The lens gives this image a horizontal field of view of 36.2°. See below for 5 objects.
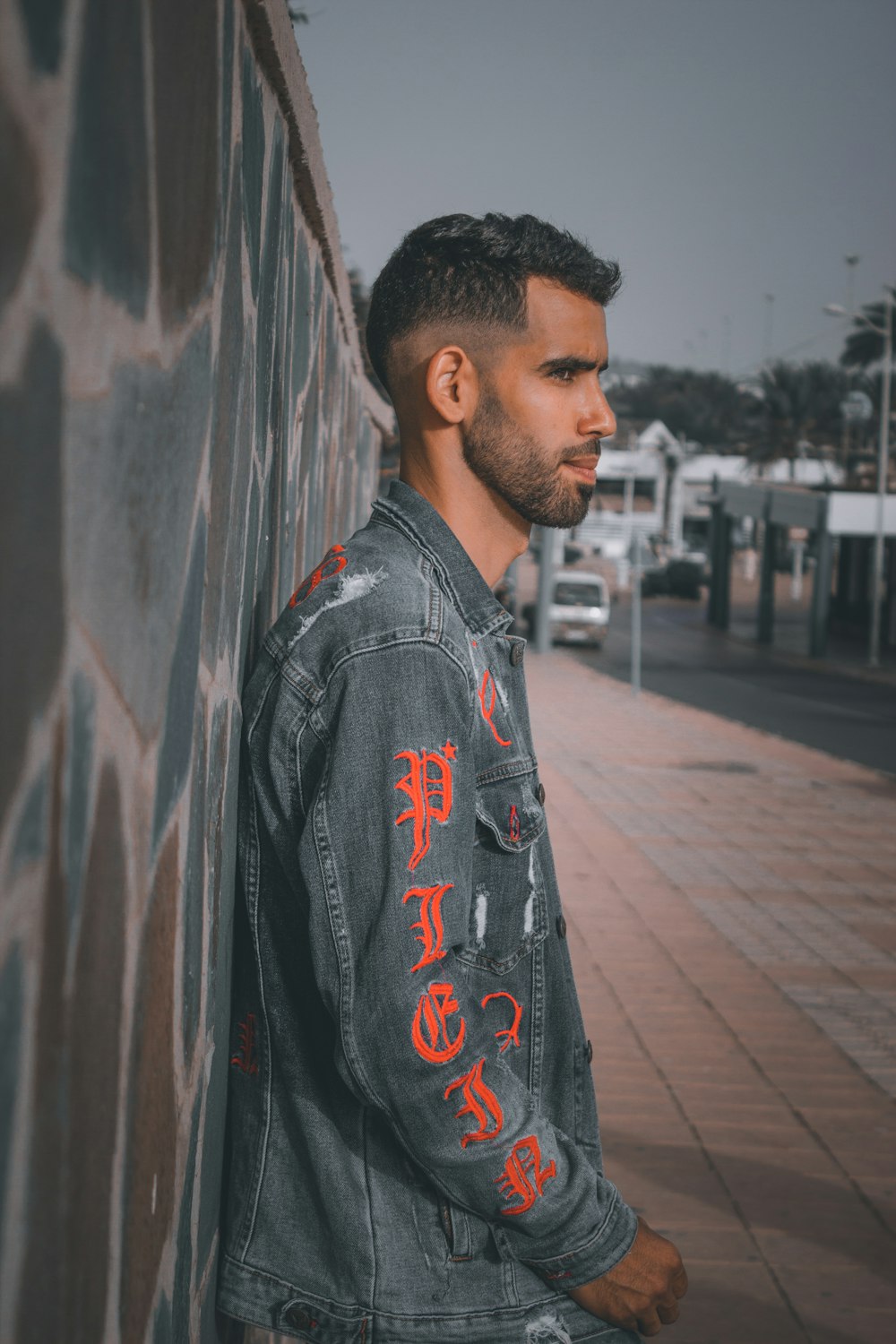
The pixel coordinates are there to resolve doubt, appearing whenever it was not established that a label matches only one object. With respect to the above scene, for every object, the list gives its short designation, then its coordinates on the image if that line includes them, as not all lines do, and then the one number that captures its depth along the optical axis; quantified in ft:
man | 4.93
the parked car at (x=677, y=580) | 194.08
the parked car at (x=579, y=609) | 117.08
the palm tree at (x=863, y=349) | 244.83
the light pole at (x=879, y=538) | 105.60
